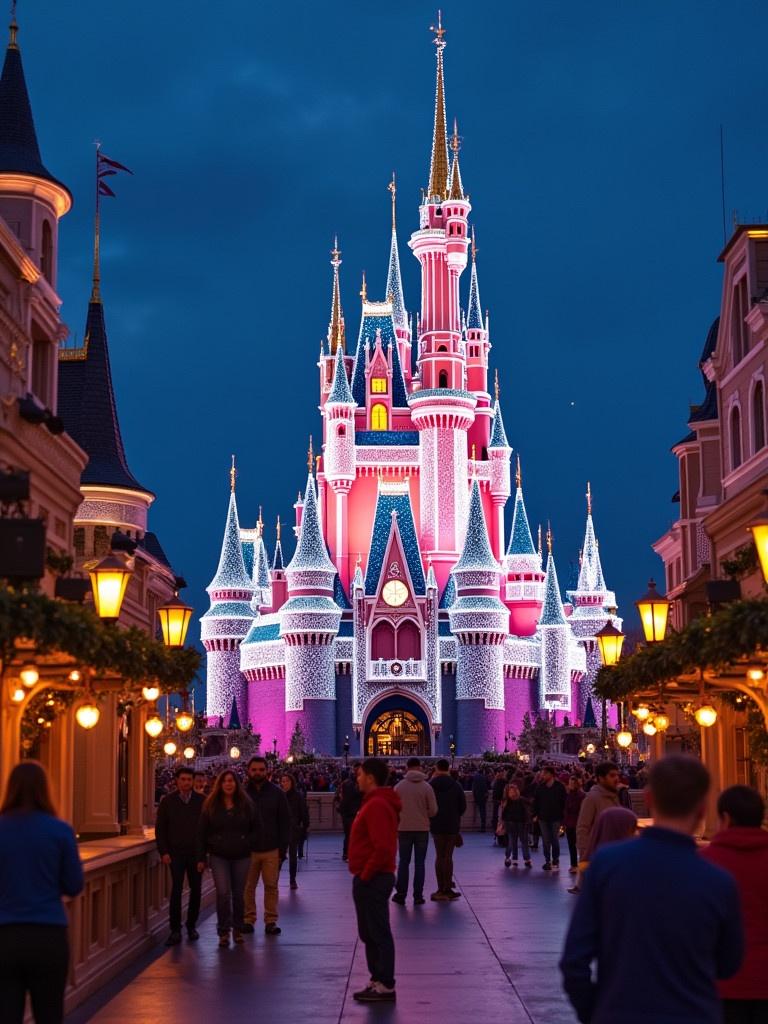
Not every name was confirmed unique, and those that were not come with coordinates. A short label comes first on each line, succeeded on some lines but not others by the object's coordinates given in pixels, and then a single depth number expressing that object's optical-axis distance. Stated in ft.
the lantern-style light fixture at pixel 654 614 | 64.08
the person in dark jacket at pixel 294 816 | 74.43
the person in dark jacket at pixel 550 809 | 82.28
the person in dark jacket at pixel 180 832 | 52.21
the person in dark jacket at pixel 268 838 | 54.08
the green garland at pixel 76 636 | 36.47
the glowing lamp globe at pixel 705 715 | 59.88
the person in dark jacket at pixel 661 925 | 16.90
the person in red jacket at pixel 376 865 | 39.37
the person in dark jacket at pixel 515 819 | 88.43
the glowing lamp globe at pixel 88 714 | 50.36
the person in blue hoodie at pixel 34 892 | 23.66
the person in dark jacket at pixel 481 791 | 136.36
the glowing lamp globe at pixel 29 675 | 40.07
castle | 264.11
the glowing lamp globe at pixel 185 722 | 77.97
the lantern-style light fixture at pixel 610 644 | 72.28
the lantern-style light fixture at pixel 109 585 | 49.42
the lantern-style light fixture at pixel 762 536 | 39.47
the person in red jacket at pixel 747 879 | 21.63
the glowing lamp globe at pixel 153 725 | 70.28
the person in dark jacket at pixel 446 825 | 66.44
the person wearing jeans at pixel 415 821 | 62.75
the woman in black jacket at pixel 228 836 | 50.98
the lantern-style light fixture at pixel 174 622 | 63.82
